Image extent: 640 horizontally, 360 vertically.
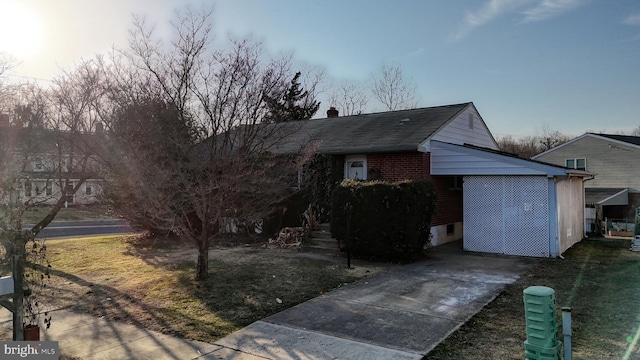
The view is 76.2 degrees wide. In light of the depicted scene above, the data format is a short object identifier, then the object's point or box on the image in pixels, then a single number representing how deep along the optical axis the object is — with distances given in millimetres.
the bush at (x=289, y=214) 14031
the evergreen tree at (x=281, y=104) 8578
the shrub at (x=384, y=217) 9922
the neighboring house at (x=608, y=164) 23877
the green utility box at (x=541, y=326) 3600
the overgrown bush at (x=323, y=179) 13766
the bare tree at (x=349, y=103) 34531
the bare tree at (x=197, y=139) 7512
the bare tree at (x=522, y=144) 45966
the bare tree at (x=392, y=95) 32812
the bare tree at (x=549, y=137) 49534
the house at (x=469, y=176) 10820
